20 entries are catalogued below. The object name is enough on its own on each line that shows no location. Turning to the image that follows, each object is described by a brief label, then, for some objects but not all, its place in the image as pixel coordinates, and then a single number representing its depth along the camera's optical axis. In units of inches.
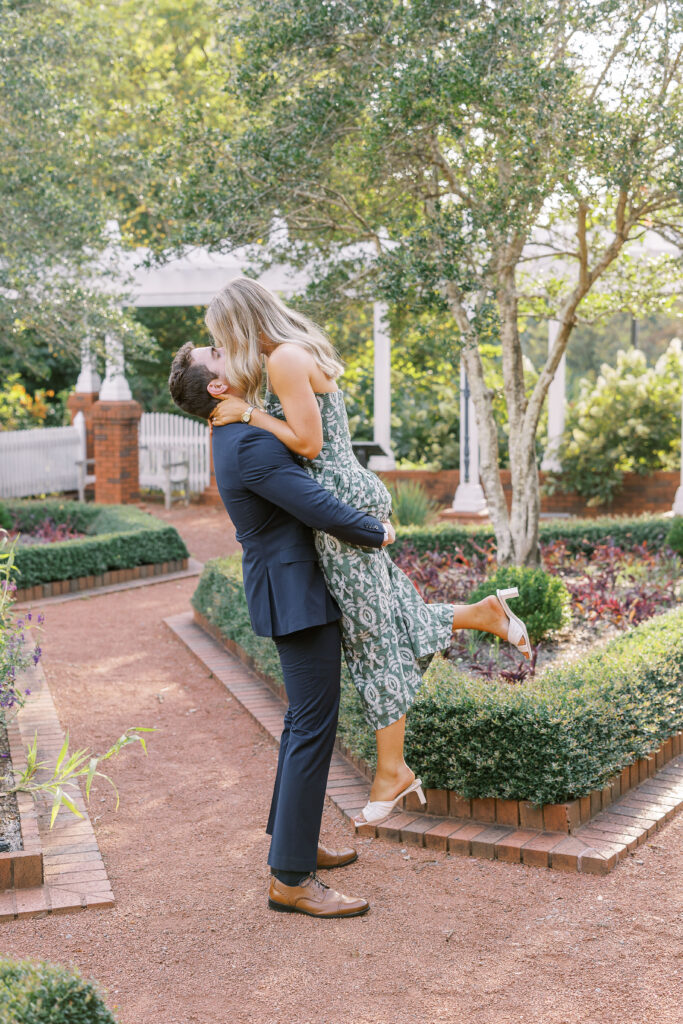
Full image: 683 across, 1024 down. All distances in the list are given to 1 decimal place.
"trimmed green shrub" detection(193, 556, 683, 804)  146.1
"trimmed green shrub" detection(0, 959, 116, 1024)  79.0
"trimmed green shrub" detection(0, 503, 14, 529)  410.0
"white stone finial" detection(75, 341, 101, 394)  625.8
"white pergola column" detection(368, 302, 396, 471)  531.8
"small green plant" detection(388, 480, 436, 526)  388.2
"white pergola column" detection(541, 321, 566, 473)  513.0
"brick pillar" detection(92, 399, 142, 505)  538.9
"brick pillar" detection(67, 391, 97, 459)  620.2
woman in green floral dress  119.4
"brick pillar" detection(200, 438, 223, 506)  581.7
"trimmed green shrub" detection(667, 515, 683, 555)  324.2
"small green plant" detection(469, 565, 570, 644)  233.5
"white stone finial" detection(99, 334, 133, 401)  534.9
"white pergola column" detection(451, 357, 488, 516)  492.7
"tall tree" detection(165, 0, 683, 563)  214.4
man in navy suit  120.3
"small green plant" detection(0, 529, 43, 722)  159.5
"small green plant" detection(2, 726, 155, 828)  119.3
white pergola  533.0
